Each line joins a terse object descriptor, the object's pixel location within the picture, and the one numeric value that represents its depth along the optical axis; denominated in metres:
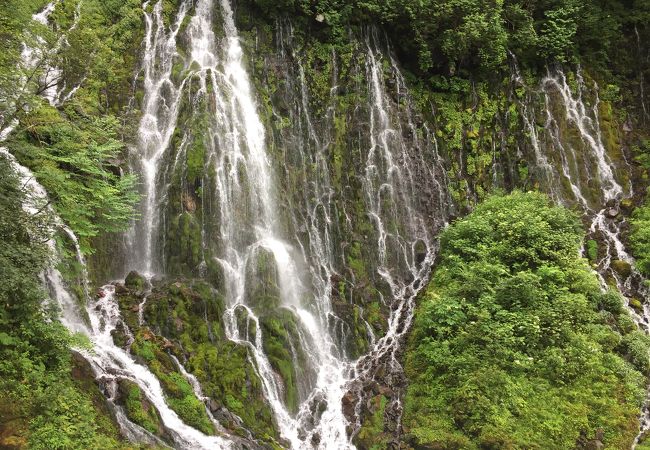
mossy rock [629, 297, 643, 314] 13.83
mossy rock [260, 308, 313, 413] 11.63
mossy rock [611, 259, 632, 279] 14.80
